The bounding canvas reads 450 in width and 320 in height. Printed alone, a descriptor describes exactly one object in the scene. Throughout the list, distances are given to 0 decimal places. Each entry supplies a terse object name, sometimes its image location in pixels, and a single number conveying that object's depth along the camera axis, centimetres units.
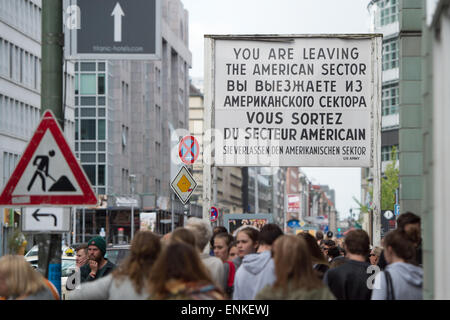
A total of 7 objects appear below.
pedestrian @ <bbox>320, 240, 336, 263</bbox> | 1730
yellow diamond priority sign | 2516
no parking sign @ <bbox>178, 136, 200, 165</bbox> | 2591
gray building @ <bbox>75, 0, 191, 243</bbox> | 9356
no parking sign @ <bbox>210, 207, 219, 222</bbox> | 3414
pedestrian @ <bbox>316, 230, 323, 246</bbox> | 2432
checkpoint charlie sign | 1516
